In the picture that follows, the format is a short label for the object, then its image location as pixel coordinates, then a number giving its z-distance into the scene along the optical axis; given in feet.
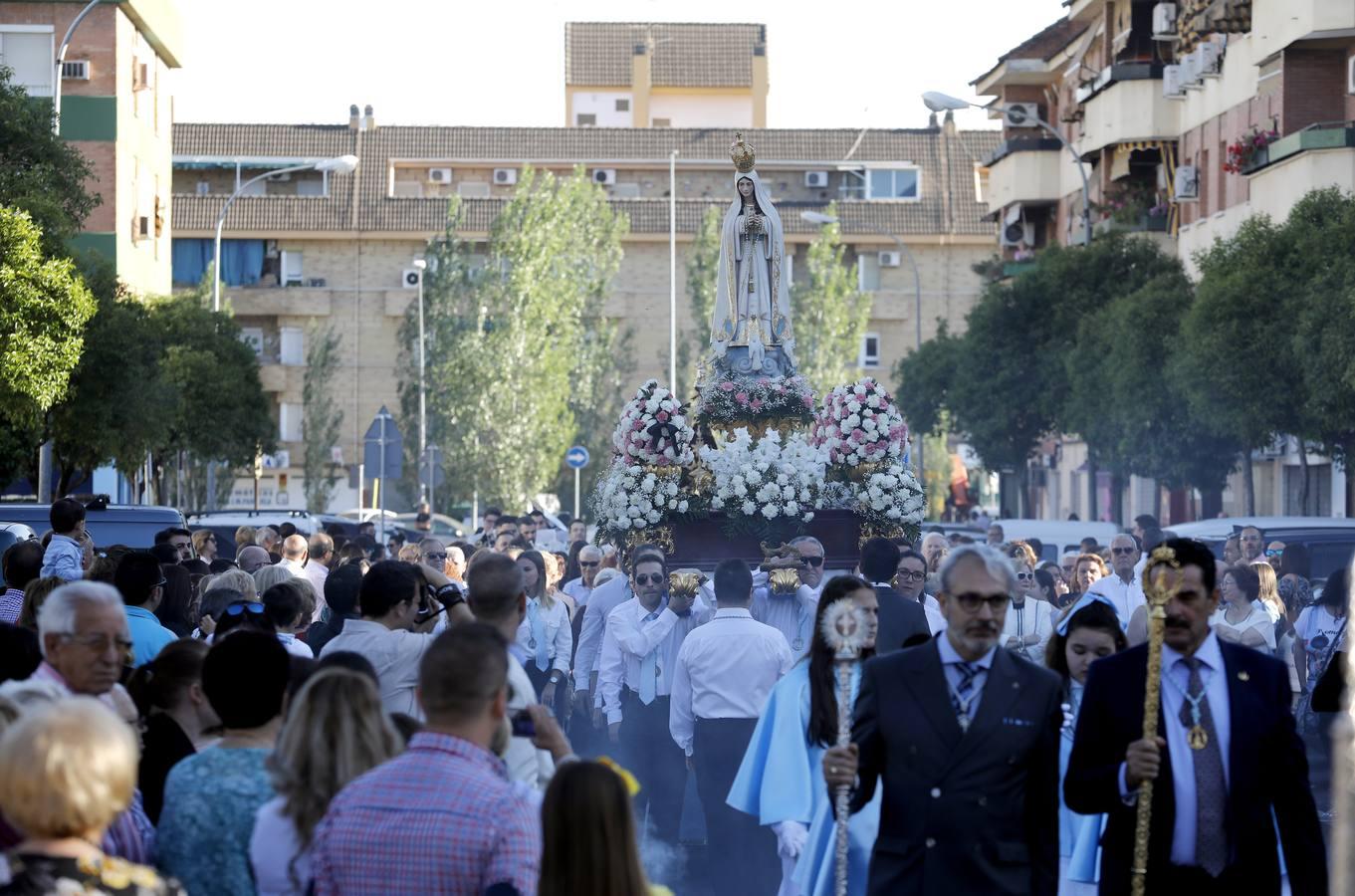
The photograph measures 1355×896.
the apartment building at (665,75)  303.89
